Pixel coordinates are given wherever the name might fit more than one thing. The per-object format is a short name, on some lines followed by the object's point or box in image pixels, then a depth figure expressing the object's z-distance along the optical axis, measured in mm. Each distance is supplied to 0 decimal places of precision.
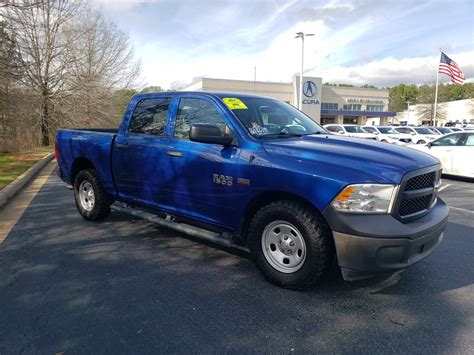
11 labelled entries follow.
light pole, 34294
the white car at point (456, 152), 10555
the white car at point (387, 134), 26194
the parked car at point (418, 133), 26500
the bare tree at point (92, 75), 27375
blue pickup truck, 3025
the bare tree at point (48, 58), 24656
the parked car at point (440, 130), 29512
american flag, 29016
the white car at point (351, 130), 26484
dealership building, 60438
